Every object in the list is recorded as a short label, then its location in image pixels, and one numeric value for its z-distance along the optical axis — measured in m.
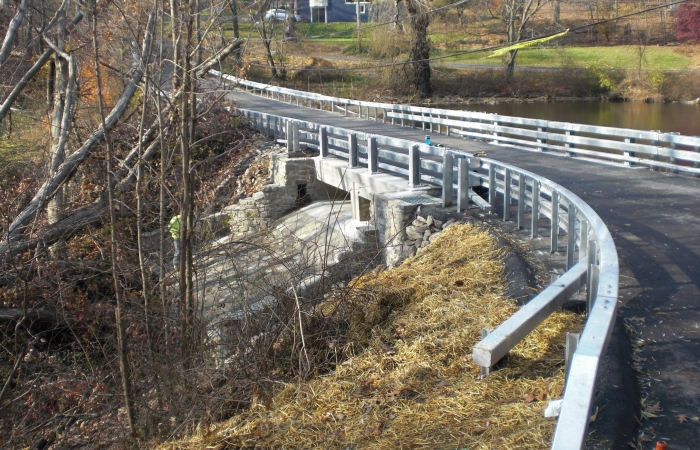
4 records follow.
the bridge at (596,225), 3.85
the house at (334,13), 74.00
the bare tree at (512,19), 49.53
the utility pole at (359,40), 54.91
